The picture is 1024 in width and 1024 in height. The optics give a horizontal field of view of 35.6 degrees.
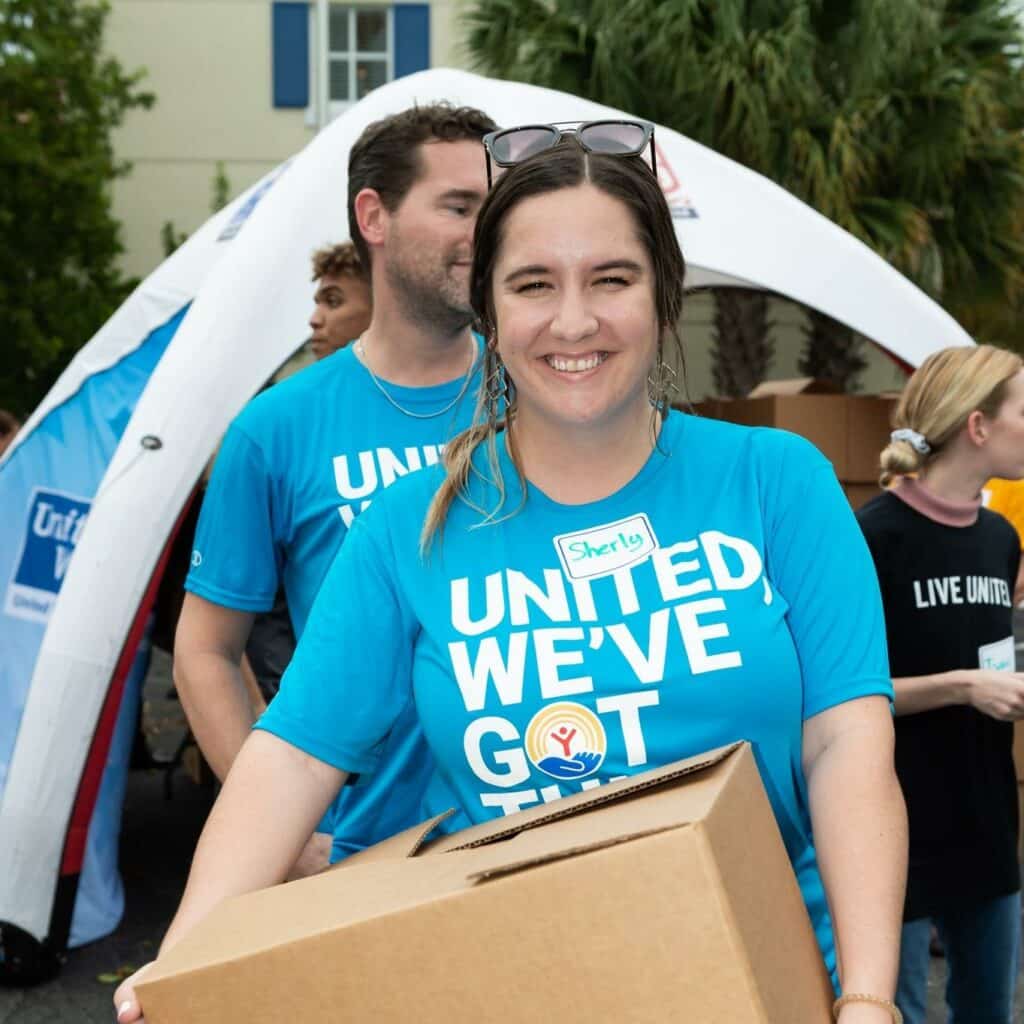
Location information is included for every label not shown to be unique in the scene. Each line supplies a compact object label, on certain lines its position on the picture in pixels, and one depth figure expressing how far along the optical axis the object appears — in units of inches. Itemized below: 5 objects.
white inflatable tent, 175.5
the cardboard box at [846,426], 219.3
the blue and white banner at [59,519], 203.0
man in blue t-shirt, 106.1
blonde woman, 121.3
